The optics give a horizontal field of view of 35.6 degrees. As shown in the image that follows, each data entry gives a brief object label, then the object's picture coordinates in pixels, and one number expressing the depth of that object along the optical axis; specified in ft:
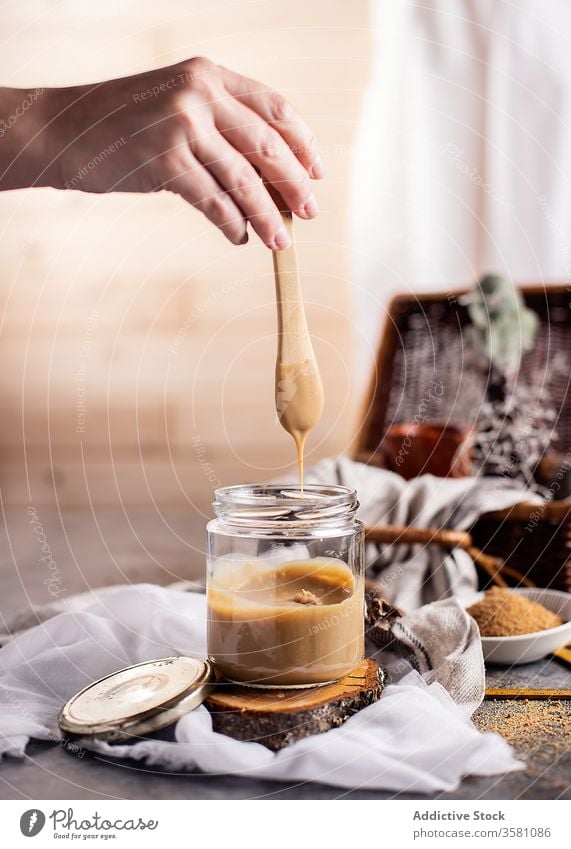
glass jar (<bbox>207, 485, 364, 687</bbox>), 1.61
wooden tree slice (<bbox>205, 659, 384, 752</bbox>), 1.52
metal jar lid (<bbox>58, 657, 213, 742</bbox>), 1.48
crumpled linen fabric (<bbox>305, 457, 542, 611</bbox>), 2.43
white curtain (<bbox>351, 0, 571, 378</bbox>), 4.32
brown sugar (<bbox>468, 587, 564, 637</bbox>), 2.00
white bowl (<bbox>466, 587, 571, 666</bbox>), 1.95
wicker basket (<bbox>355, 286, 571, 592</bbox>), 3.82
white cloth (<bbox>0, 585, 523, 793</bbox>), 1.47
